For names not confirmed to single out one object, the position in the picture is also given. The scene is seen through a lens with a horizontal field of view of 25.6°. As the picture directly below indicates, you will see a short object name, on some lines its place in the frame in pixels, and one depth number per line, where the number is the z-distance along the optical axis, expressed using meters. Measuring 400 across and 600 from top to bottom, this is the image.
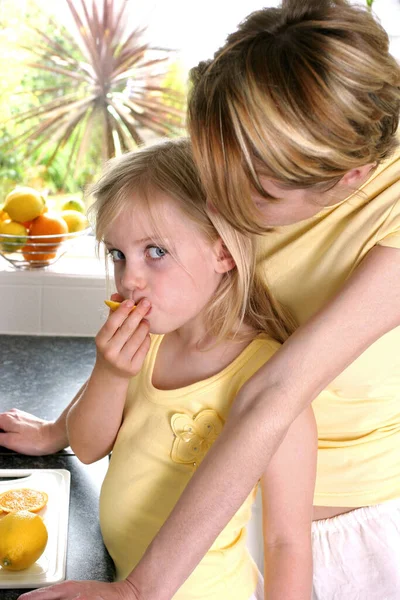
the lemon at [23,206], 2.15
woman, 0.97
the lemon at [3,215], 2.21
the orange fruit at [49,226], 2.17
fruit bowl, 2.18
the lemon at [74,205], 2.33
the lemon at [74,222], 2.26
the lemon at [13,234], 2.16
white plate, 1.16
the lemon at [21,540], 1.15
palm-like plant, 2.41
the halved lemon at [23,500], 1.32
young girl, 1.14
